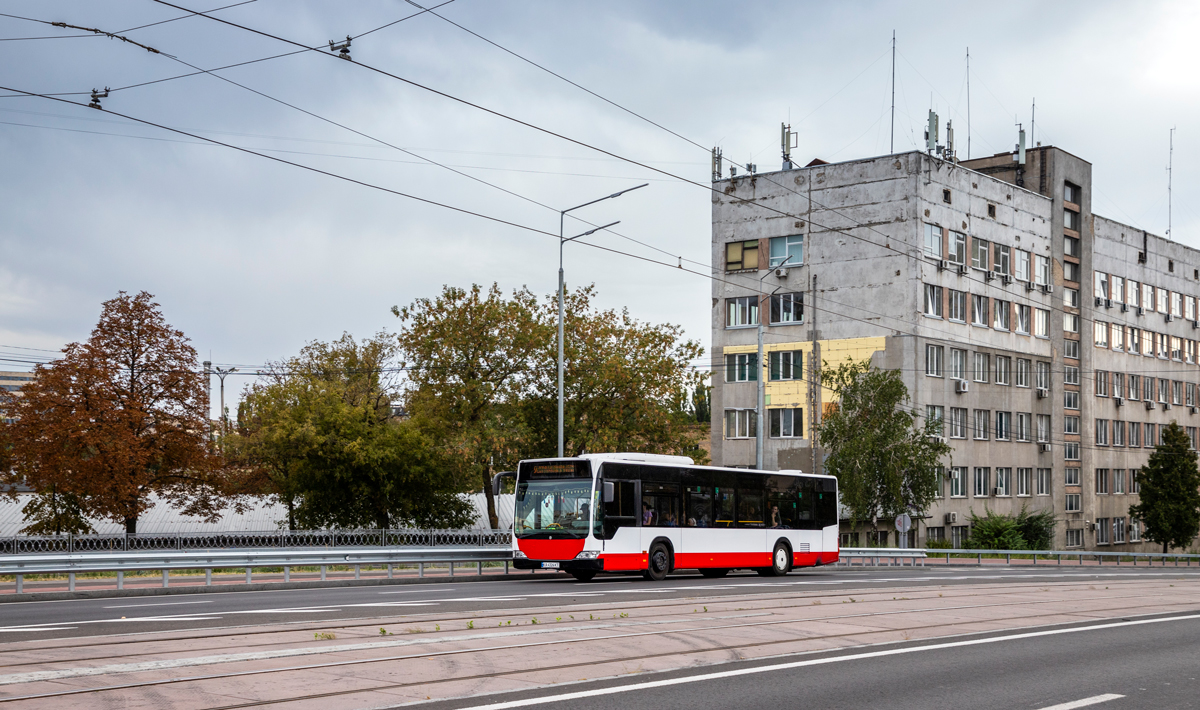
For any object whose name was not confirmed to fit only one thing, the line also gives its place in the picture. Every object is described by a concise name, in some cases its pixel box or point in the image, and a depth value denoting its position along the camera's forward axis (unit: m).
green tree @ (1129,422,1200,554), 69.25
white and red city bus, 24.72
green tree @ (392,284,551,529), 45.47
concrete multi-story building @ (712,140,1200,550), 58.56
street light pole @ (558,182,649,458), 33.73
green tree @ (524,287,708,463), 44.22
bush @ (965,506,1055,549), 55.81
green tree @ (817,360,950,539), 45.78
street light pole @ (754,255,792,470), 39.47
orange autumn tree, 40.41
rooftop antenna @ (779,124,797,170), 64.75
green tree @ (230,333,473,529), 45.75
